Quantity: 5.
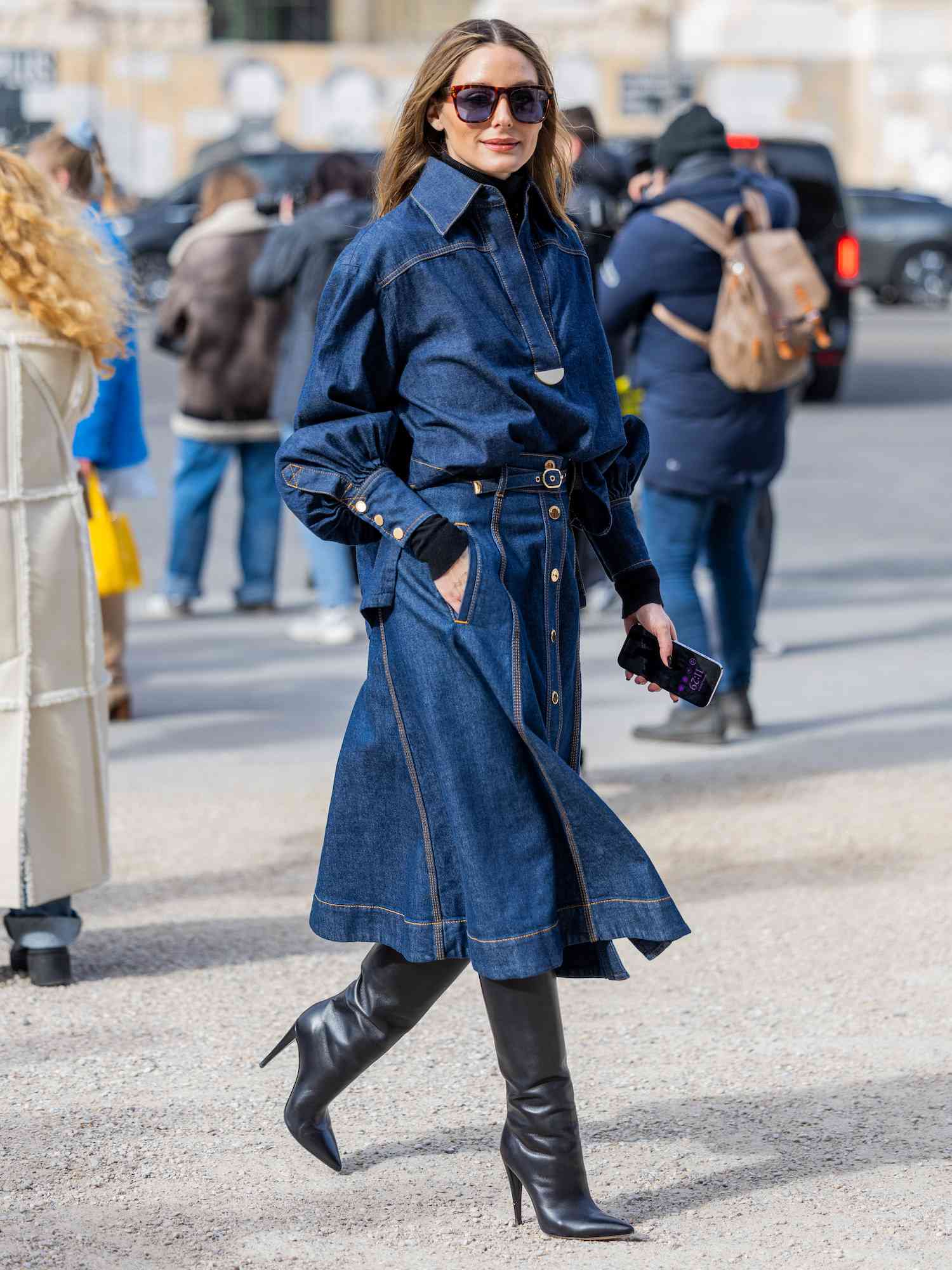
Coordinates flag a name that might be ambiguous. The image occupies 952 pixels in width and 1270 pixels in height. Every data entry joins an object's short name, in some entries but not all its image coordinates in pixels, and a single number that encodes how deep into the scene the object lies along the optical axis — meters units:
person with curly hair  8.17
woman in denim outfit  6.03
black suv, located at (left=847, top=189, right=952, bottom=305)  50.41
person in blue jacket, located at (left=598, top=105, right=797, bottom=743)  12.54
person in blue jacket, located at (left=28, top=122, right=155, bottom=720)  11.51
